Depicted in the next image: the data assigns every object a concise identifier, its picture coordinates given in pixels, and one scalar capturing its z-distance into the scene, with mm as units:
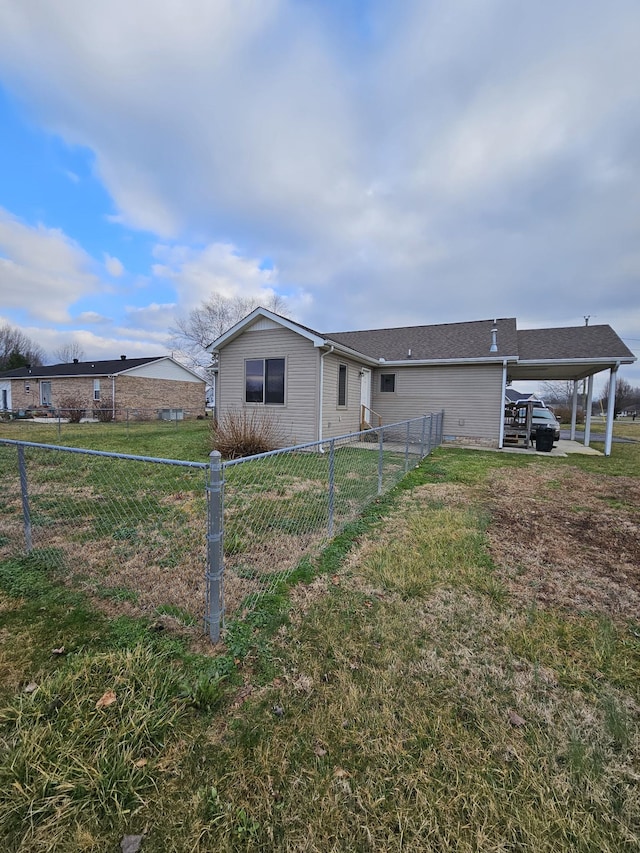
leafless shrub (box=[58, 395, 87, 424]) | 20922
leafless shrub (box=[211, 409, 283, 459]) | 8766
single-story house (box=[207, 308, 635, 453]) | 10289
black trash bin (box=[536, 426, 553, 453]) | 11438
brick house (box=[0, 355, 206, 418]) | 23297
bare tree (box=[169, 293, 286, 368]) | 32781
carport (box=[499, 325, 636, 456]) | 10992
